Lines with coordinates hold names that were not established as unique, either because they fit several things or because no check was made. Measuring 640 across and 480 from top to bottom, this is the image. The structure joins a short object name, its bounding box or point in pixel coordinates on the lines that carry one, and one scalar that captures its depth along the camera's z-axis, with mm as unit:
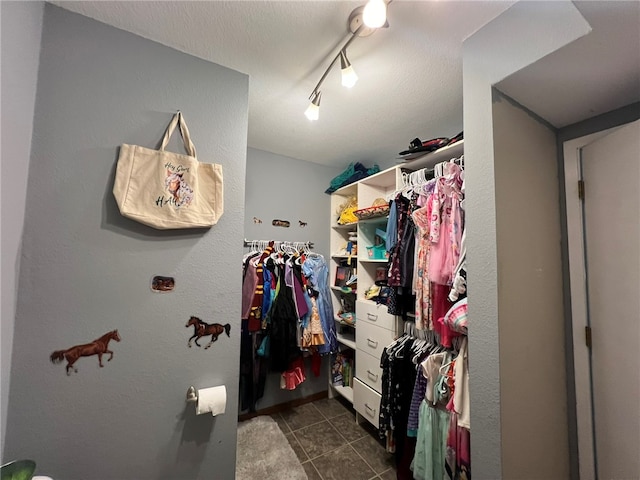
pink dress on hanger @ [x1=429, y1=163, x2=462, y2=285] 1255
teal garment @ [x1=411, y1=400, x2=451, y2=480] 1267
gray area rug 1509
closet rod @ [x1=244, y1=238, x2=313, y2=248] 2141
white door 958
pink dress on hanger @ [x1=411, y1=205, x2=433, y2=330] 1405
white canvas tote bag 942
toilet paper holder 1017
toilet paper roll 995
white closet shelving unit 1780
